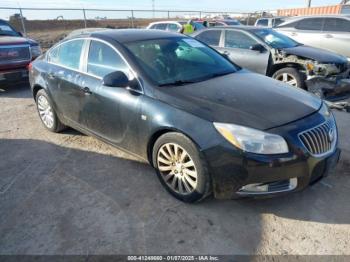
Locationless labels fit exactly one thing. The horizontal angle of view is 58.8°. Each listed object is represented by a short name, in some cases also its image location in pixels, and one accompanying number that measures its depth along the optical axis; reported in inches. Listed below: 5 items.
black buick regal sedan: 103.2
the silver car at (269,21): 657.7
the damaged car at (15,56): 296.0
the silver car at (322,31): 331.6
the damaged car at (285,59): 239.6
